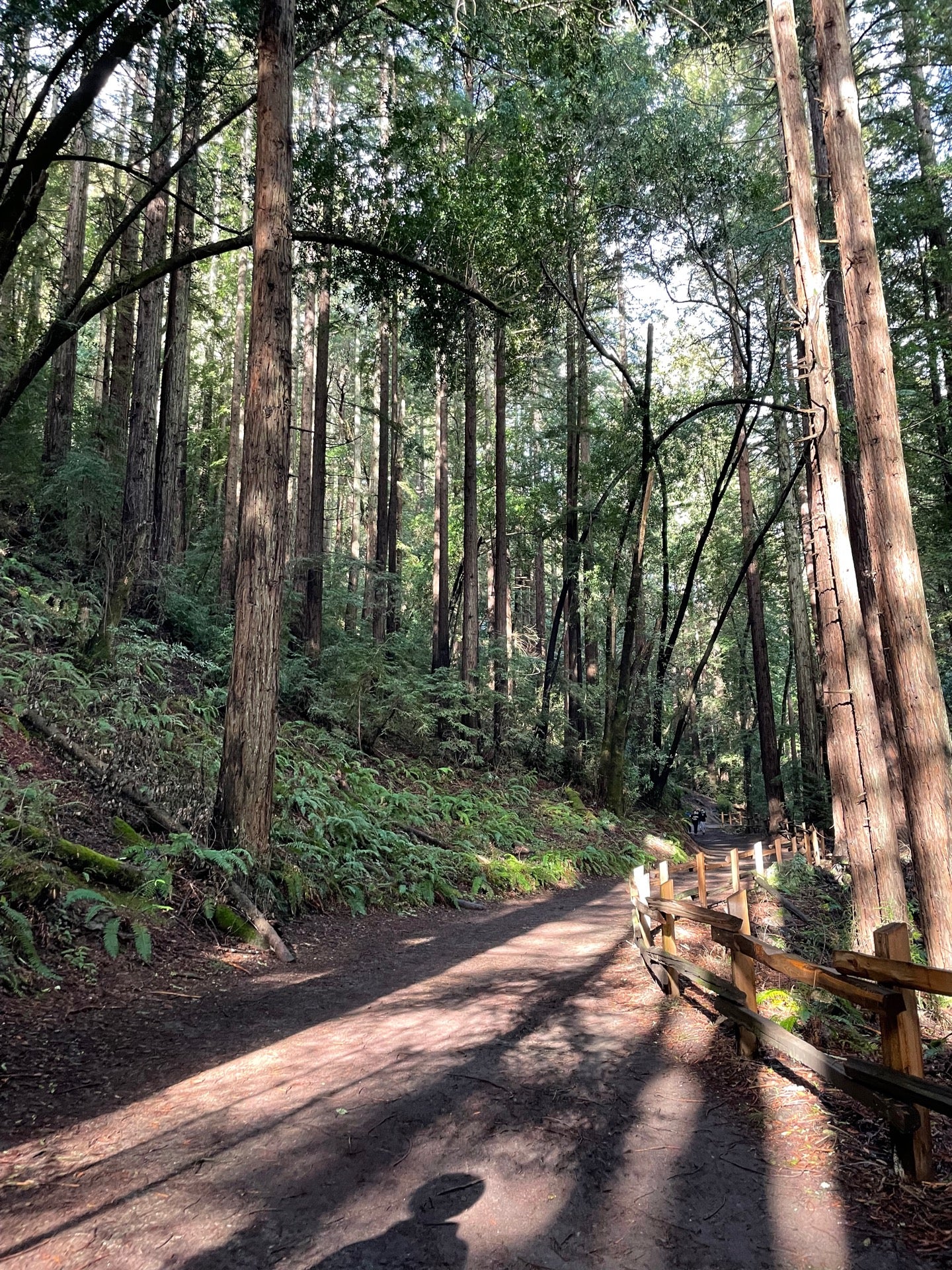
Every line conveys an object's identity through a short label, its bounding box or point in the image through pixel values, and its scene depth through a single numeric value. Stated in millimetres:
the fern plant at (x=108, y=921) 5688
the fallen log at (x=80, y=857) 5848
